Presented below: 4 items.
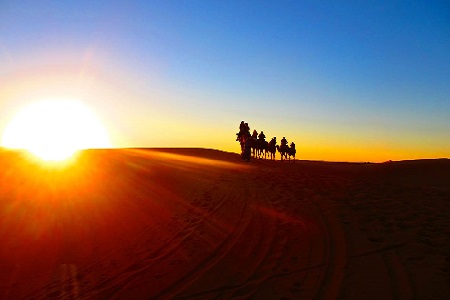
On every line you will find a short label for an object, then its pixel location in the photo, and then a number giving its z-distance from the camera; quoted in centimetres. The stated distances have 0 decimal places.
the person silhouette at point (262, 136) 4812
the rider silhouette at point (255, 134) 4394
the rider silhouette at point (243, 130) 4131
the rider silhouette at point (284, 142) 5012
